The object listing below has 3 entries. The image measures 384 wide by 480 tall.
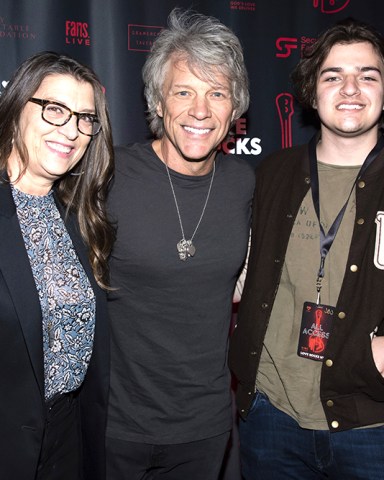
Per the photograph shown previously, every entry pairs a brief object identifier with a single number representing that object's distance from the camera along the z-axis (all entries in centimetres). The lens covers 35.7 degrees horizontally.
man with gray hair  224
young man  212
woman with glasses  181
